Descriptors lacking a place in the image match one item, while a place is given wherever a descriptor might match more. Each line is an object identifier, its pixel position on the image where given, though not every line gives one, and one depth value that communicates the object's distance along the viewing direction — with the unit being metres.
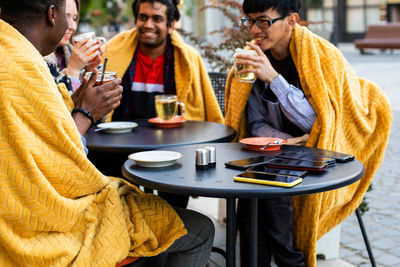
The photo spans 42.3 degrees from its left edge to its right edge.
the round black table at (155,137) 2.61
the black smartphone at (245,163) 2.08
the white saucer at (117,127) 2.97
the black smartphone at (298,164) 2.02
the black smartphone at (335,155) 2.21
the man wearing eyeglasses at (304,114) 2.76
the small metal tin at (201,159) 2.09
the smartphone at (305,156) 2.14
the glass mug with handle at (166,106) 3.15
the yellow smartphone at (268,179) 1.83
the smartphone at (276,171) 1.96
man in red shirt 3.89
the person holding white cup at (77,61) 3.36
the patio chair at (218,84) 4.29
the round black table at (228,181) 1.80
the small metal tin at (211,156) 2.12
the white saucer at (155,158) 2.12
